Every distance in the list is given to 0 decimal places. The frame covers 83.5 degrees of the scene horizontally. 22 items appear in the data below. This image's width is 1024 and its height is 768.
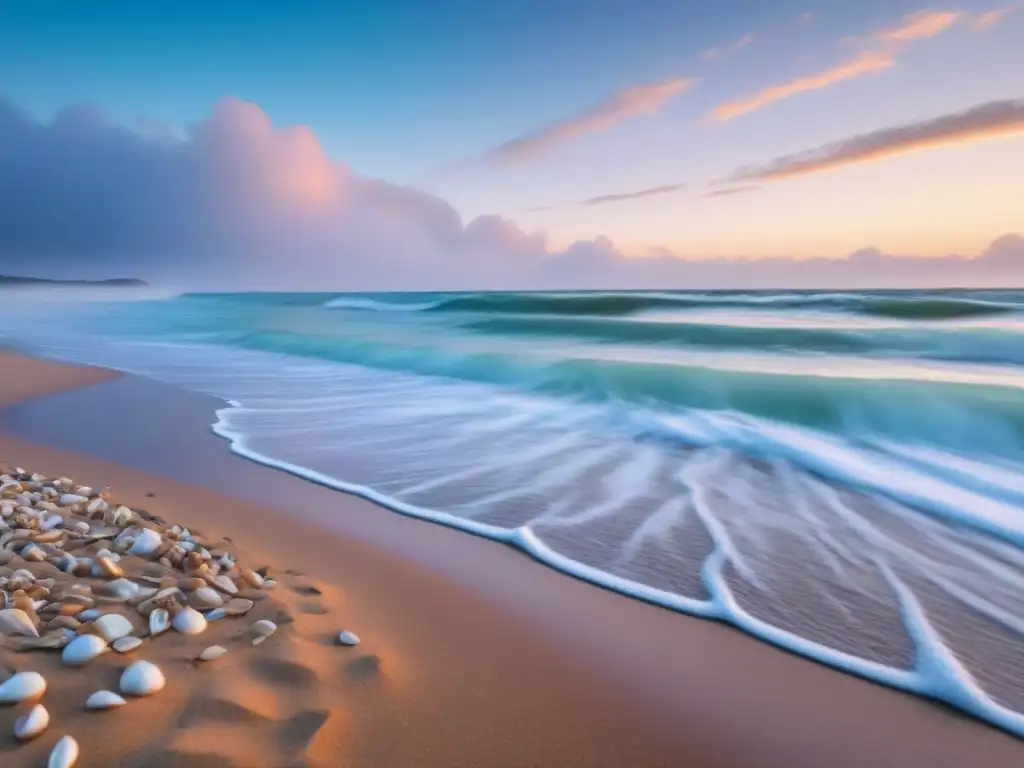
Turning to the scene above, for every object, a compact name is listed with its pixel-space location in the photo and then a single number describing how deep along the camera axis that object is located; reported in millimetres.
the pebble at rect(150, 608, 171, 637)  1839
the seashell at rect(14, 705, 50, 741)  1375
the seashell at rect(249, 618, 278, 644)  1956
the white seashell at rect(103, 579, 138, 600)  2003
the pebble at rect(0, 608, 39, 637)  1684
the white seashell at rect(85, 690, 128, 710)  1494
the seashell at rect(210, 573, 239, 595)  2198
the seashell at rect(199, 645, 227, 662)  1767
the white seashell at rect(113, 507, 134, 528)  2781
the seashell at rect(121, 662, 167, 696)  1569
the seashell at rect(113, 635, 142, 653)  1715
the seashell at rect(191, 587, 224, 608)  2066
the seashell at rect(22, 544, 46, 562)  2209
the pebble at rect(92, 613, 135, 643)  1743
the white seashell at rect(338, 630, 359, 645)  2064
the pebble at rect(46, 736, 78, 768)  1321
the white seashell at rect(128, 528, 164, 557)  2404
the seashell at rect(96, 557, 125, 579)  2141
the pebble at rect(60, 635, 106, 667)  1630
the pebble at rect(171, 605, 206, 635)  1887
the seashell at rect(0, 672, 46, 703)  1453
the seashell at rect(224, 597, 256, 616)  2061
